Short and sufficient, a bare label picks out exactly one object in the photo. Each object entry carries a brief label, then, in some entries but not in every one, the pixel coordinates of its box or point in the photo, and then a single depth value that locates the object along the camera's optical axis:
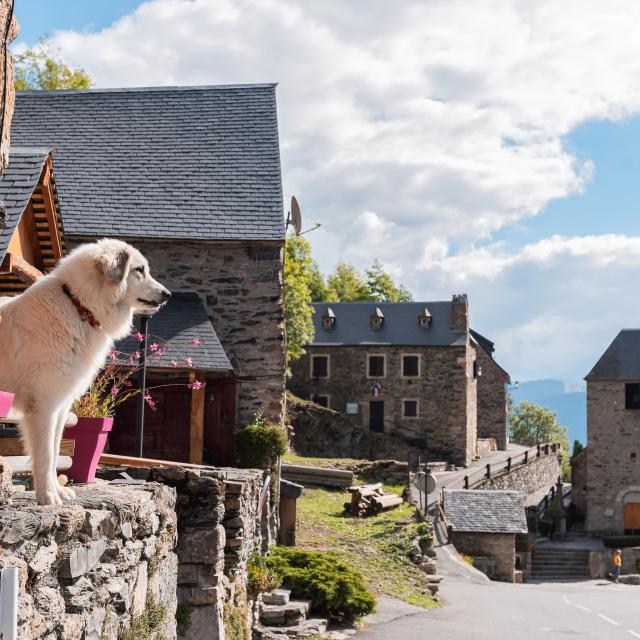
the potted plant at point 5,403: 3.73
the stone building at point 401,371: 50.28
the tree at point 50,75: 35.75
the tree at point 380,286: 65.50
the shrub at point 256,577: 10.53
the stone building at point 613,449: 45.97
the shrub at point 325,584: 14.39
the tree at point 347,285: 66.88
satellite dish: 18.44
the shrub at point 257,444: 16.66
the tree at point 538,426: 105.56
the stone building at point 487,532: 33.88
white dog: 4.02
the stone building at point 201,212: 17.02
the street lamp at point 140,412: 9.08
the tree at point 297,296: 41.91
